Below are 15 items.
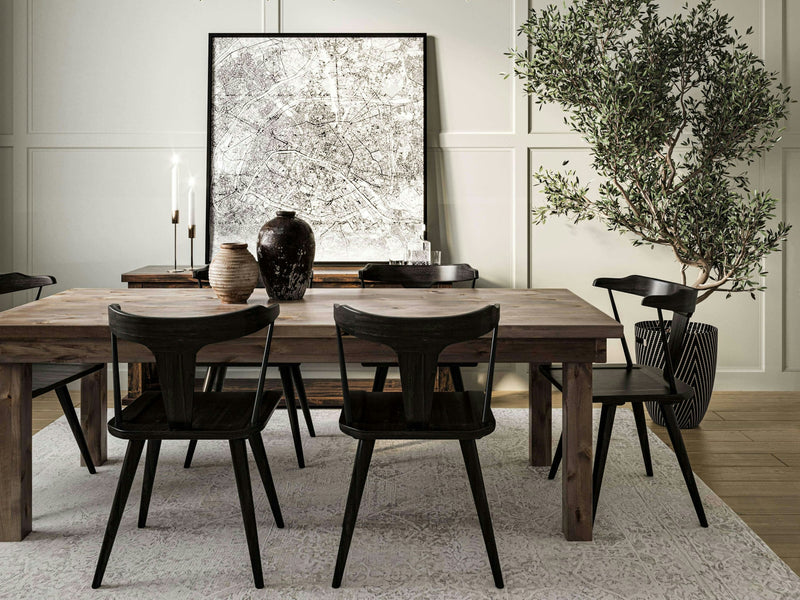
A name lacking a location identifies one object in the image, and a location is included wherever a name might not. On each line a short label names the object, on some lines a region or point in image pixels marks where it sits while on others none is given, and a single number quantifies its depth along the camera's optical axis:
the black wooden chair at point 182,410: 2.10
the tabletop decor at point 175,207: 4.26
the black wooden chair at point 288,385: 3.19
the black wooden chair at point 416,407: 2.10
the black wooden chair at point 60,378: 2.79
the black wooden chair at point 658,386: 2.62
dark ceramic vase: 2.83
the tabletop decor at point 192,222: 4.13
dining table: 2.38
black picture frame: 4.52
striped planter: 3.83
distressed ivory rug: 2.20
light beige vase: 2.72
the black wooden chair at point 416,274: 3.63
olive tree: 3.91
